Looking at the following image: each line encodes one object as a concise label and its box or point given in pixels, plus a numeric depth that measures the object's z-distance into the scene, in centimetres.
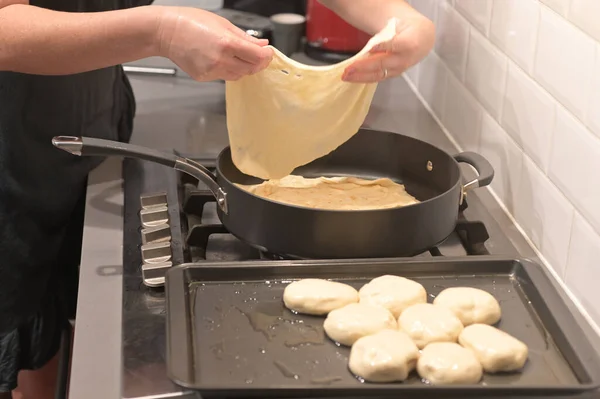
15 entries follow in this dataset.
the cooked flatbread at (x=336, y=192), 139
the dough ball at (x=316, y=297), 116
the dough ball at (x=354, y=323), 112
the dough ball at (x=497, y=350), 108
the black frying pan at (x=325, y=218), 122
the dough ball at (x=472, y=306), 115
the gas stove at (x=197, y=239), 127
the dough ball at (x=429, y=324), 111
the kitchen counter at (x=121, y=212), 111
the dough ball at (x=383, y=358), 106
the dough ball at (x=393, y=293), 116
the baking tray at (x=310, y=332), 106
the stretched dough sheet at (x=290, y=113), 134
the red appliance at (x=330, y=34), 188
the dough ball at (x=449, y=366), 107
